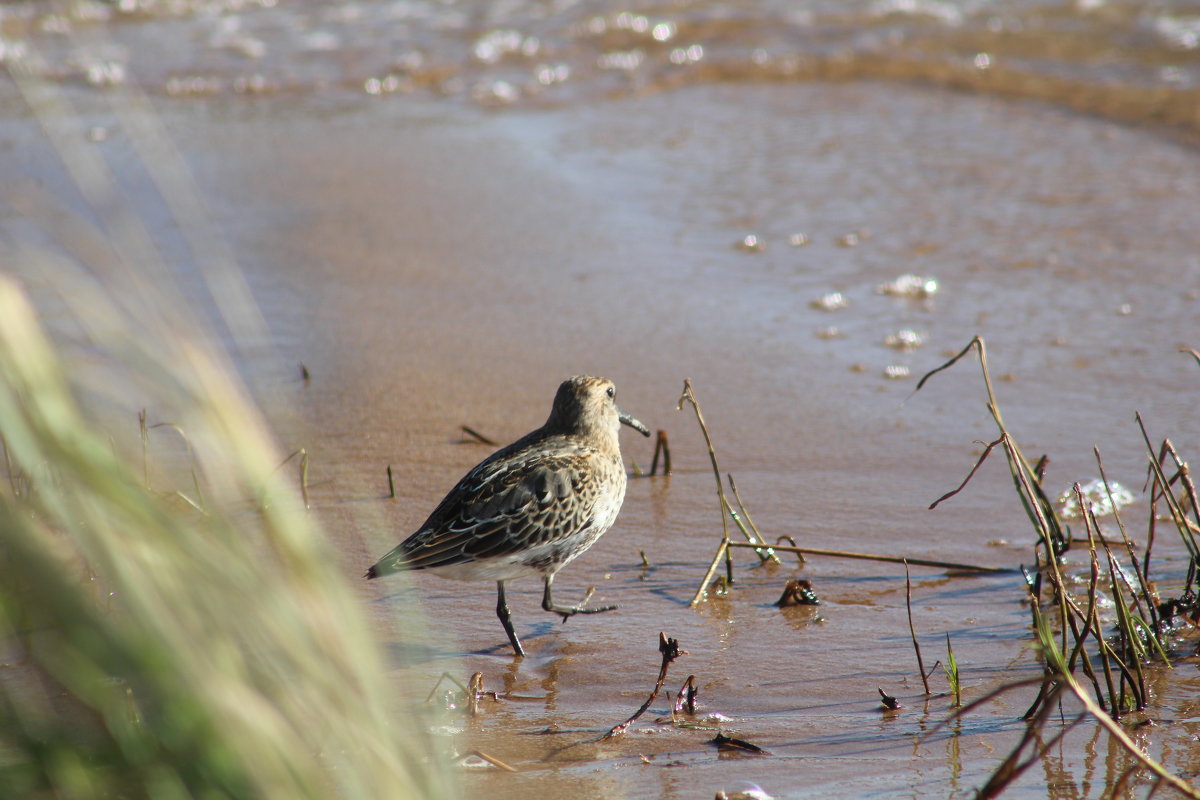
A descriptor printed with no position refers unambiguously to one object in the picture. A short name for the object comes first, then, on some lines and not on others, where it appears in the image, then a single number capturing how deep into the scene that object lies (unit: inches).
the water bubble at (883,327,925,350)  524.4
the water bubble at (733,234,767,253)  626.2
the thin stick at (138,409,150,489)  311.8
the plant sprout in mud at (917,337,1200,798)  260.8
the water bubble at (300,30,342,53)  1041.5
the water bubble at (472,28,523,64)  1013.3
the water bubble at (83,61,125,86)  919.7
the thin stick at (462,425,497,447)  446.2
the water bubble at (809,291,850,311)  562.6
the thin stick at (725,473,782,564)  370.1
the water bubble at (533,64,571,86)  952.3
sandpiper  337.1
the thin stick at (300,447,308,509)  381.1
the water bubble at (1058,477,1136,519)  398.6
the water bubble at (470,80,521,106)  898.7
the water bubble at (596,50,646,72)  988.4
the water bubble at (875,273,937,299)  577.0
